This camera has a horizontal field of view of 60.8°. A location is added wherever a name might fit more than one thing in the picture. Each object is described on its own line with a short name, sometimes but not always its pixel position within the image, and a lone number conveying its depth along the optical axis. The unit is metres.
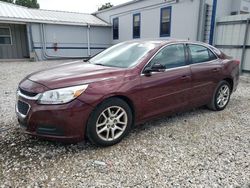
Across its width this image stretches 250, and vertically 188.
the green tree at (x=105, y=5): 40.01
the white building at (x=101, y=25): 10.62
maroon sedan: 2.60
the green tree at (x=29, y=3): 38.56
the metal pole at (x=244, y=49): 8.58
